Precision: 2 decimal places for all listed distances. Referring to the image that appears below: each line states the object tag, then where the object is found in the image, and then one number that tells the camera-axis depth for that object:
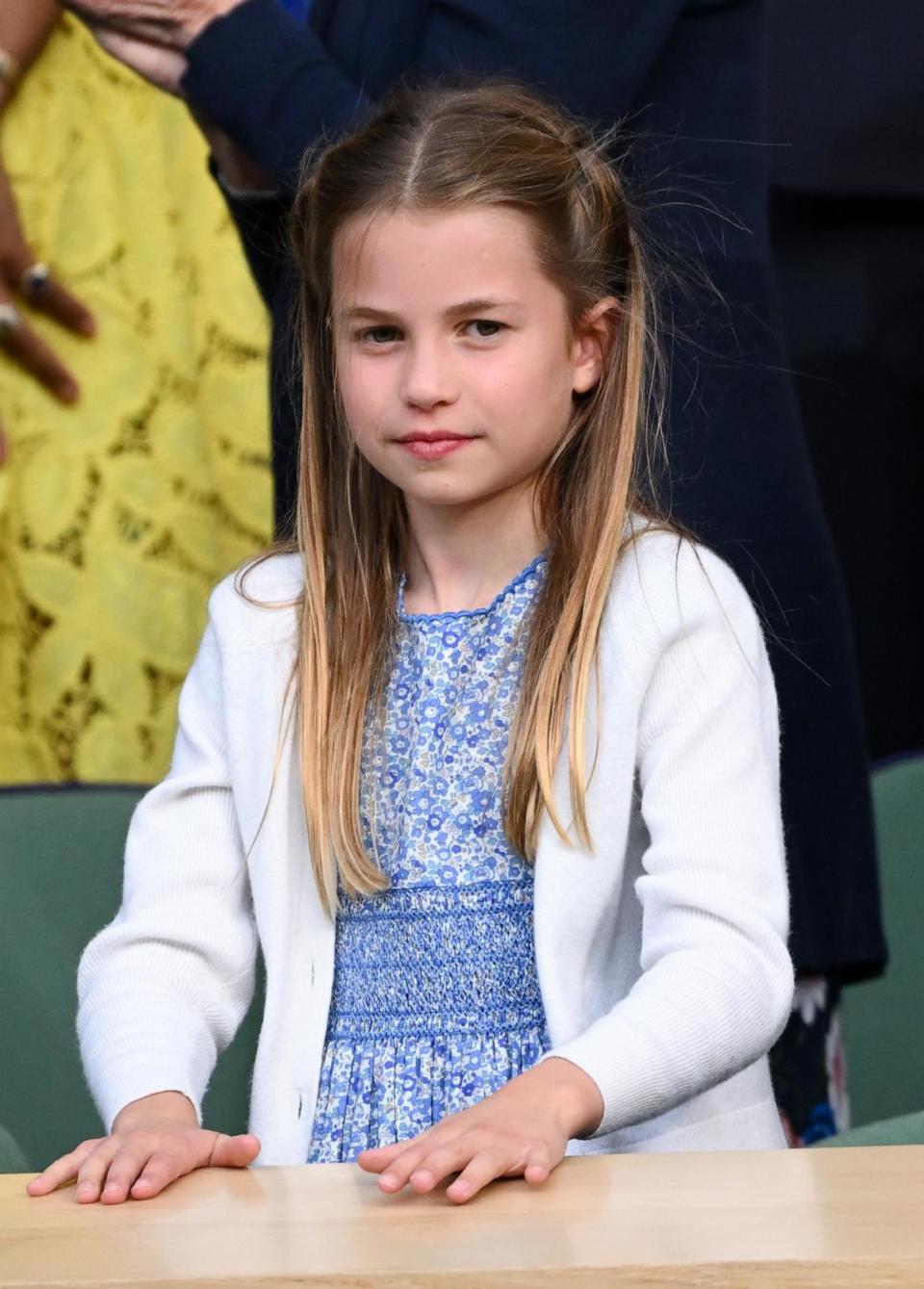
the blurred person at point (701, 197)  6.89
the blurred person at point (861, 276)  7.01
